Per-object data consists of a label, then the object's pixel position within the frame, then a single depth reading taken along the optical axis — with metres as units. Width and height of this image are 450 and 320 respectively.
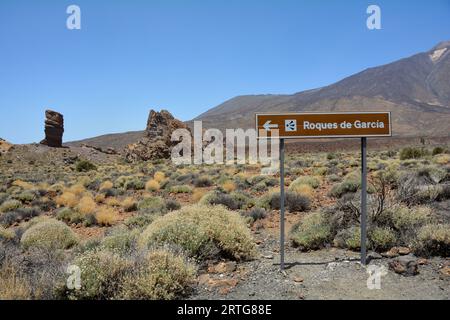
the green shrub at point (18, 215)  12.13
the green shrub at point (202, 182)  18.30
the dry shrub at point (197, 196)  14.16
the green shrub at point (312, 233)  6.92
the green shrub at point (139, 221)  9.77
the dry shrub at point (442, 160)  19.50
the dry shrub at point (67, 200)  14.77
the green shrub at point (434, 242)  5.80
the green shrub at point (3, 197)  16.17
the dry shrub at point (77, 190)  17.36
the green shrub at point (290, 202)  10.86
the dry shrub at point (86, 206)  12.84
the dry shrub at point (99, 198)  15.77
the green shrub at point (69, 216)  11.88
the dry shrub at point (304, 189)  12.34
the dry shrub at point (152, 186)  17.94
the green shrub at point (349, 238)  6.55
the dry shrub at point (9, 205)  14.33
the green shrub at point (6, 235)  8.44
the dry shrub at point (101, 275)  4.40
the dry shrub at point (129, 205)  13.48
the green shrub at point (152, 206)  11.84
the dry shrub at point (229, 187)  15.69
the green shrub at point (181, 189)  16.53
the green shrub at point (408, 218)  6.78
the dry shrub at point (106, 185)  18.59
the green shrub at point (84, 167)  37.12
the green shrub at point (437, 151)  27.55
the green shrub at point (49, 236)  7.90
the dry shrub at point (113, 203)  14.51
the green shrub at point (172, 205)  12.41
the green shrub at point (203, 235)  6.07
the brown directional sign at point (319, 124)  5.44
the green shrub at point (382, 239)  6.30
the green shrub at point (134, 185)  18.69
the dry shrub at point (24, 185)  20.52
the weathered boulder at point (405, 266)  5.21
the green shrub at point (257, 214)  10.08
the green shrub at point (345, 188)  12.20
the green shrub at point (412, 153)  26.22
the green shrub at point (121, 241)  6.66
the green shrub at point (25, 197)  16.25
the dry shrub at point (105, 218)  11.38
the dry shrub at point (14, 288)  4.02
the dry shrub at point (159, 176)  21.09
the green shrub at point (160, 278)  4.38
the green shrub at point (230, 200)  11.82
